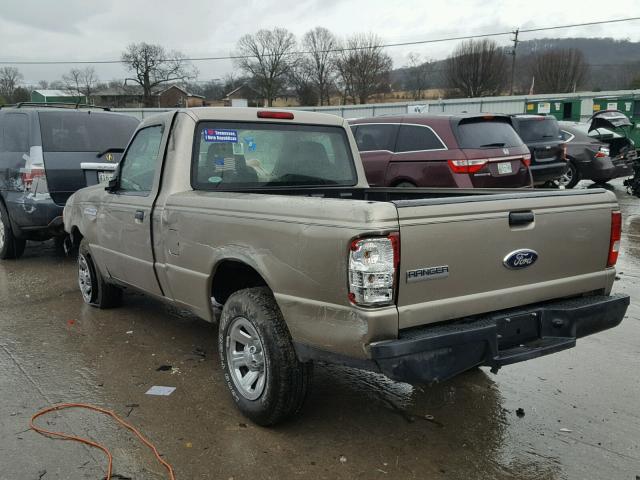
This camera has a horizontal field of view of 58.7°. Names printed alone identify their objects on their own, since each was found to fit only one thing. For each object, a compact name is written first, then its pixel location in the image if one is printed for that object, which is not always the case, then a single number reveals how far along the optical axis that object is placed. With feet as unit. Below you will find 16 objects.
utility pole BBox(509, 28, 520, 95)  198.80
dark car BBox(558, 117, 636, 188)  44.01
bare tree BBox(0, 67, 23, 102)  202.28
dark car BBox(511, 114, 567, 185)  37.29
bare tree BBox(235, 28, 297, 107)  225.56
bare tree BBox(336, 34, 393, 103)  235.20
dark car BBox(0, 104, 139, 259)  23.36
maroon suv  25.93
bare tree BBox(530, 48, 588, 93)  239.71
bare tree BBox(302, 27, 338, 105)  236.84
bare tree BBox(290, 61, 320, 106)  226.17
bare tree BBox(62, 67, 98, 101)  214.32
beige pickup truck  8.71
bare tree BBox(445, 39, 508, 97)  232.32
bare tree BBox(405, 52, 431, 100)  205.16
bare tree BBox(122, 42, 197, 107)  212.43
